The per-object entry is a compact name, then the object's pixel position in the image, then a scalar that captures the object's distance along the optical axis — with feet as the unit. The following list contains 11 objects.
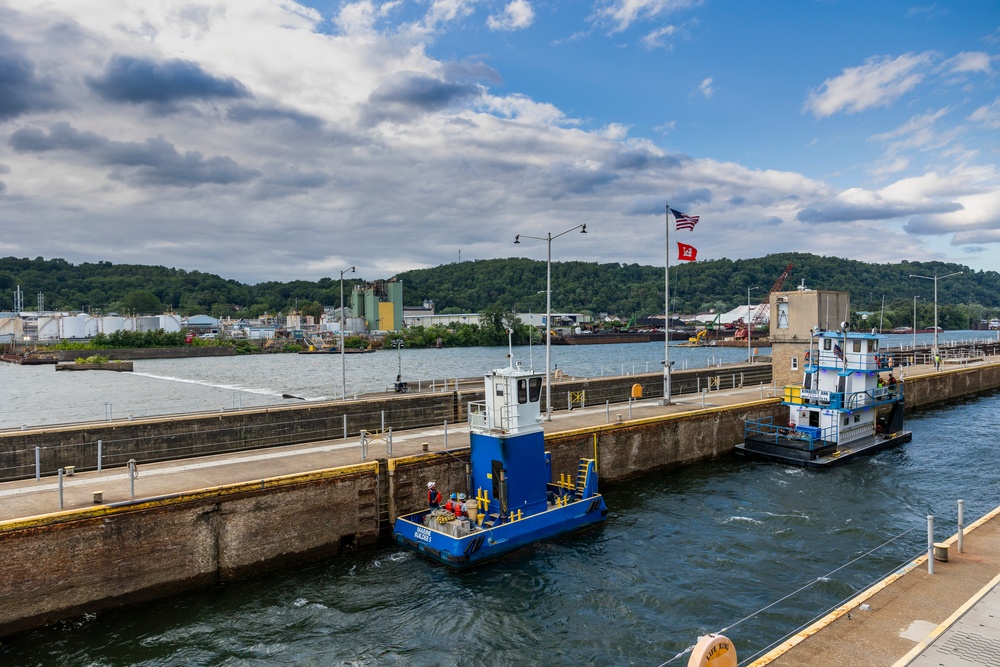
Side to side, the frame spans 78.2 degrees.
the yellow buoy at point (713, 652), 24.34
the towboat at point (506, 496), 55.93
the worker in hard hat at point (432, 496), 59.67
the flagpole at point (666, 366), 104.58
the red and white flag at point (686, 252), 104.32
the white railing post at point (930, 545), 37.54
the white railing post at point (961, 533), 40.96
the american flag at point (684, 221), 100.48
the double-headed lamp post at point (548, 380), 83.10
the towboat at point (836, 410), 95.76
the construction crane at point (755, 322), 511.65
